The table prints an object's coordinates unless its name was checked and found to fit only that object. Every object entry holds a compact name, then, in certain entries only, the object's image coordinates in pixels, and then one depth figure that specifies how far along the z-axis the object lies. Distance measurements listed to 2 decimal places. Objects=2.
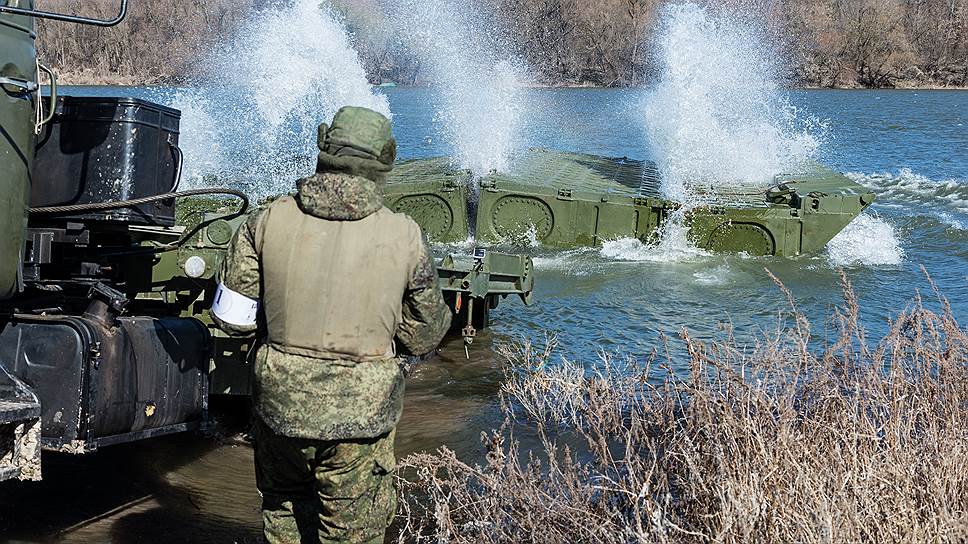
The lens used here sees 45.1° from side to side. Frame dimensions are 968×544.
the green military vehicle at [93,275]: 4.37
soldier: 3.75
